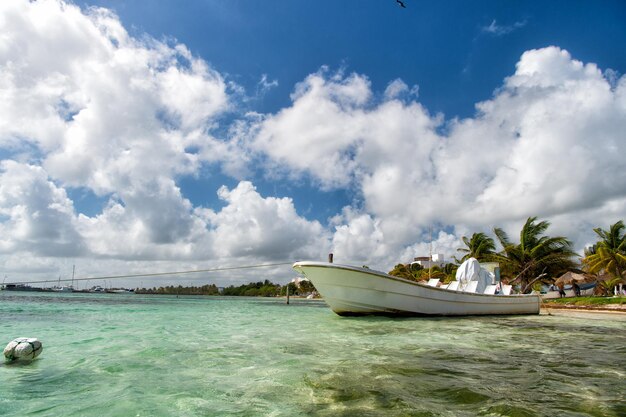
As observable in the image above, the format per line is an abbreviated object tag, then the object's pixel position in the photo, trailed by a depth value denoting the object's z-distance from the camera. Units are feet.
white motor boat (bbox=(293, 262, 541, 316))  46.11
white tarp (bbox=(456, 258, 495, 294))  63.98
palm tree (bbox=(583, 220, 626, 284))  99.09
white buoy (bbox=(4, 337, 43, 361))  18.95
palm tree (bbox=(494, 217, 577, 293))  100.63
